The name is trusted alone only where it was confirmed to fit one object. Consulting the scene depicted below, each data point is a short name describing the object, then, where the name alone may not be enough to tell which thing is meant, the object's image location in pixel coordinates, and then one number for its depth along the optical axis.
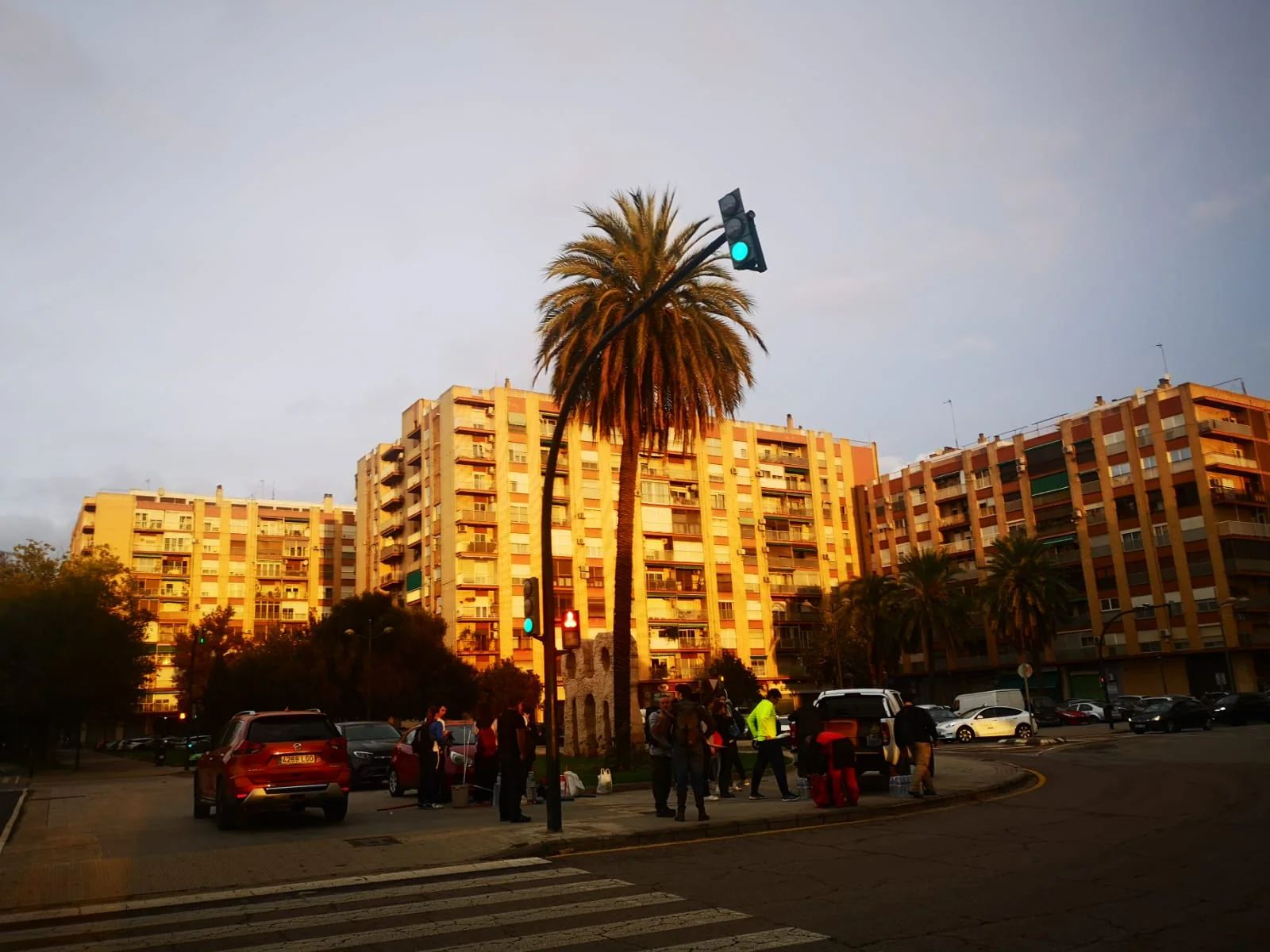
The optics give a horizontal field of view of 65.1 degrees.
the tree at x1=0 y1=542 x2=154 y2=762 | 48.09
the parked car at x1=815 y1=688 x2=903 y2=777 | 18.03
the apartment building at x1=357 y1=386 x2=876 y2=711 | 77.06
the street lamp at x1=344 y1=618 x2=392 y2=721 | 52.06
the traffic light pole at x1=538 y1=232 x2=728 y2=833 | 13.30
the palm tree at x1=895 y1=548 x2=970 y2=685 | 64.88
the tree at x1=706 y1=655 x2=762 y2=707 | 74.19
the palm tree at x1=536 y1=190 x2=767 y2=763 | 27.70
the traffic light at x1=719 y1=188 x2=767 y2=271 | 11.00
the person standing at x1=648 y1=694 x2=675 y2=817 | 15.35
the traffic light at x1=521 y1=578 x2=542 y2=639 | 14.45
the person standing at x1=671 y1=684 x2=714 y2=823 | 14.25
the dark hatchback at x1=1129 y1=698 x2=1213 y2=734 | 40.12
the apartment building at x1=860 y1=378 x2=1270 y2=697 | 63.47
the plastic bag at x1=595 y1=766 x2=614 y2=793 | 20.36
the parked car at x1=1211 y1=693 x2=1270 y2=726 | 42.28
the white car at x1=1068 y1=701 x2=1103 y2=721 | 51.22
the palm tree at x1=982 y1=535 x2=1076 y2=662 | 61.47
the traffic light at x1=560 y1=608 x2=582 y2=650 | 14.69
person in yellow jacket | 17.12
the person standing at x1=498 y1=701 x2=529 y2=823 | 15.09
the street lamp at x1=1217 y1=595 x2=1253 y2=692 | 61.19
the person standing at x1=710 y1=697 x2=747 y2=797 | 18.14
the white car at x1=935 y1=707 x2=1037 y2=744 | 41.62
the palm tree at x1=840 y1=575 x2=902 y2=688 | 68.00
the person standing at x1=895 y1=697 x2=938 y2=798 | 16.89
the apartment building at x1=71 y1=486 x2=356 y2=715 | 99.38
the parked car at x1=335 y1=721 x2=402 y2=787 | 24.86
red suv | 15.43
